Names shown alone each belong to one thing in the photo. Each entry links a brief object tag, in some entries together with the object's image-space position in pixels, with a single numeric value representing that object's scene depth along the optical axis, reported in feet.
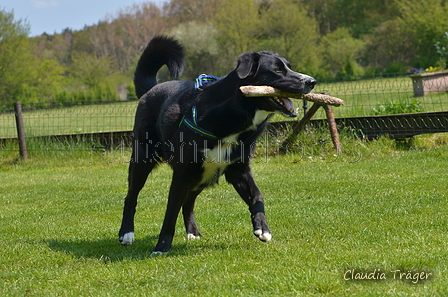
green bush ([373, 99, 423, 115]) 31.63
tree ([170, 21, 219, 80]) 150.41
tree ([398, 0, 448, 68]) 104.17
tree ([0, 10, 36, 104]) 110.11
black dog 12.96
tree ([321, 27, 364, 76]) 130.72
